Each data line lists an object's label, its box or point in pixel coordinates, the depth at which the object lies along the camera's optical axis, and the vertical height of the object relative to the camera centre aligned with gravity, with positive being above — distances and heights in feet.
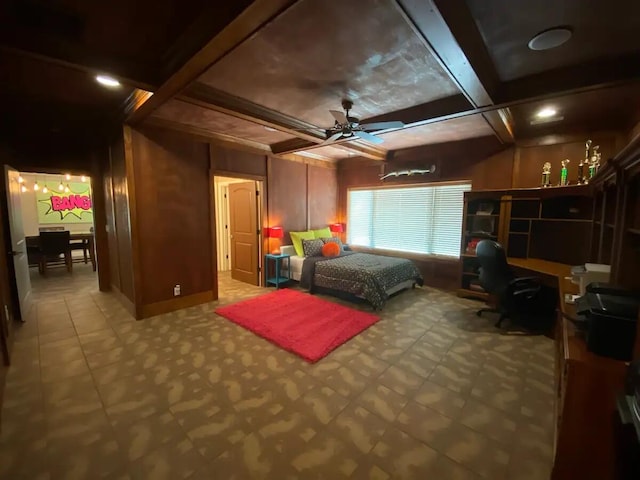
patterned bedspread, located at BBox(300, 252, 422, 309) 13.05 -3.30
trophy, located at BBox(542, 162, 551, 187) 12.57 +1.76
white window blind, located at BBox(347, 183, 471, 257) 16.60 -0.44
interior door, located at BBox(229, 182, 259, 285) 17.20 -1.31
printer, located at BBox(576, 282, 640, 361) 4.36 -1.85
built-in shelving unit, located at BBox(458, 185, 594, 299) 11.99 -0.61
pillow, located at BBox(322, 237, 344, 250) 17.99 -1.97
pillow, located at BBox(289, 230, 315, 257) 17.58 -1.82
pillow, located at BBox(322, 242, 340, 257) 16.93 -2.41
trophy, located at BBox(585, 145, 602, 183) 11.05 +2.05
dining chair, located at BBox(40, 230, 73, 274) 19.17 -2.63
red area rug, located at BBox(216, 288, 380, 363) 9.68 -4.66
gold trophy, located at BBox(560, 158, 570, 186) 11.91 +1.67
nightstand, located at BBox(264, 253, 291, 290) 16.75 -3.75
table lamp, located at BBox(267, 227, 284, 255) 17.01 -1.32
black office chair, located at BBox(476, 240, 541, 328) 10.65 -2.92
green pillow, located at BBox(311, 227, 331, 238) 19.02 -1.54
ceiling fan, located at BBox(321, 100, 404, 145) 9.78 +3.17
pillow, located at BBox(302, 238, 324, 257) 16.92 -2.30
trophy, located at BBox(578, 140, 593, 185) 11.56 +2.01
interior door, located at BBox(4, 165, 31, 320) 11.00 -1.40
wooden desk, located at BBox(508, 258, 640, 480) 4.25 -3.32
